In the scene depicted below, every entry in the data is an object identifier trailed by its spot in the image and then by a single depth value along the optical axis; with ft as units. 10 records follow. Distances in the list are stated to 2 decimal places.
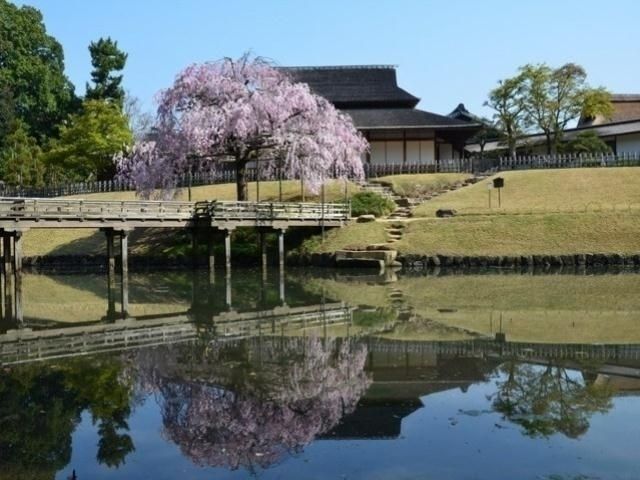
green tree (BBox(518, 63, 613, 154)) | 174.29
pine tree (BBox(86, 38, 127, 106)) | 219.82
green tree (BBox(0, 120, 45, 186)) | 184.55
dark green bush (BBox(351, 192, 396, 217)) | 125.90
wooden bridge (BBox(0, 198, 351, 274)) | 82.64
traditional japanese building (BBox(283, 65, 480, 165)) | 155.94
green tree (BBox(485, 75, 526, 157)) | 177.58
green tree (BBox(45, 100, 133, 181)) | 175.73
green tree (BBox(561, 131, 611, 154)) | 166.81
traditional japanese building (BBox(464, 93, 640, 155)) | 171.63
